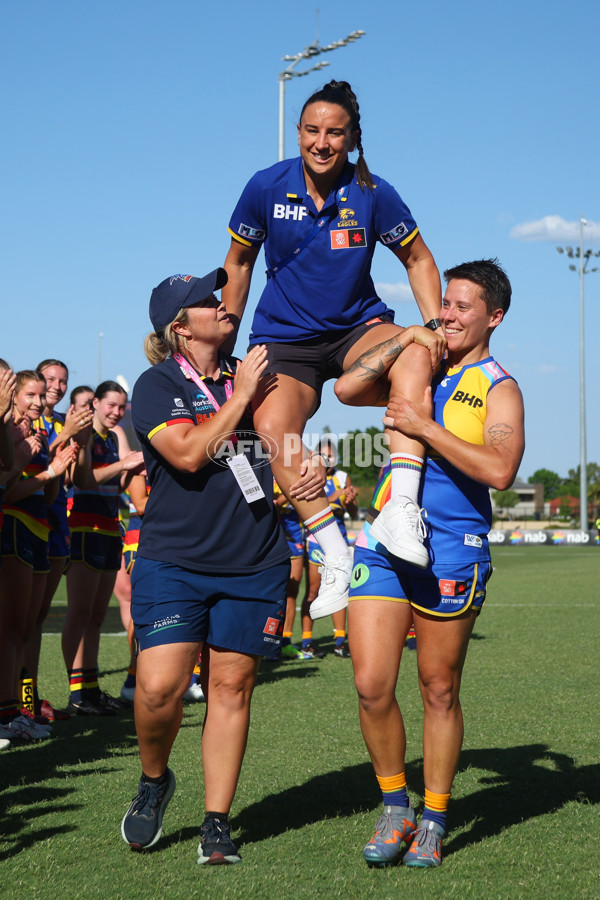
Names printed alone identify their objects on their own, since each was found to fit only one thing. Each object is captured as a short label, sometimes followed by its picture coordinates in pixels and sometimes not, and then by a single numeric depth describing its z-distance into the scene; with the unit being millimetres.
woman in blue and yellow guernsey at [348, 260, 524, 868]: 3852
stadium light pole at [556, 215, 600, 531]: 42797
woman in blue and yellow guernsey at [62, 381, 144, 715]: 7102
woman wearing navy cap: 3865
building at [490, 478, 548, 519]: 117706
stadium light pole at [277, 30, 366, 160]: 19906
